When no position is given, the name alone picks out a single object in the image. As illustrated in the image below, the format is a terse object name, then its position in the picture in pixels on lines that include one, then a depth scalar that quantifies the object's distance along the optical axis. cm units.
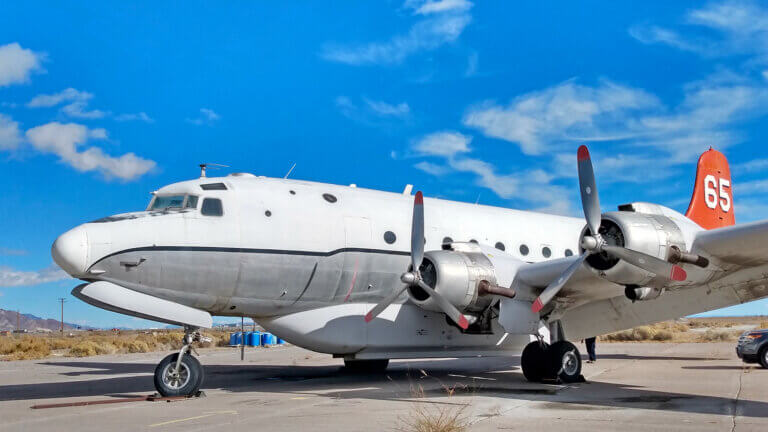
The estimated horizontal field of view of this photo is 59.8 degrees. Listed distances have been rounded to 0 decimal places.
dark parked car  1552
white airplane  991
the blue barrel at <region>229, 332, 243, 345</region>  3435
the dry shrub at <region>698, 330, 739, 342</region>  3359
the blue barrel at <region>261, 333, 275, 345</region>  3544
